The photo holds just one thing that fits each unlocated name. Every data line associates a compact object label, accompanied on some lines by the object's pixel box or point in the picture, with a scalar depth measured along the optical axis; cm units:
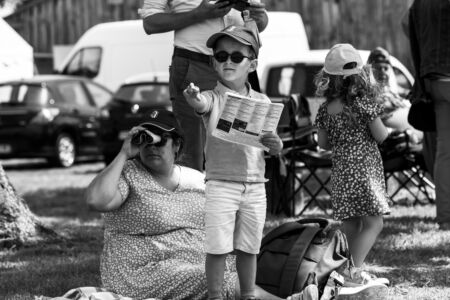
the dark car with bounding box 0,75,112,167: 3434
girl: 1165
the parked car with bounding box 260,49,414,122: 2666
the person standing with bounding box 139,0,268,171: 1160
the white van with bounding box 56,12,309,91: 3409
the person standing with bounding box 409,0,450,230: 1436
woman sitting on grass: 1034
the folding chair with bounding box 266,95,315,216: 1845
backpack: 1028
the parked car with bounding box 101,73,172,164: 3058
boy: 951
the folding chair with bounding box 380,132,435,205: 1855
